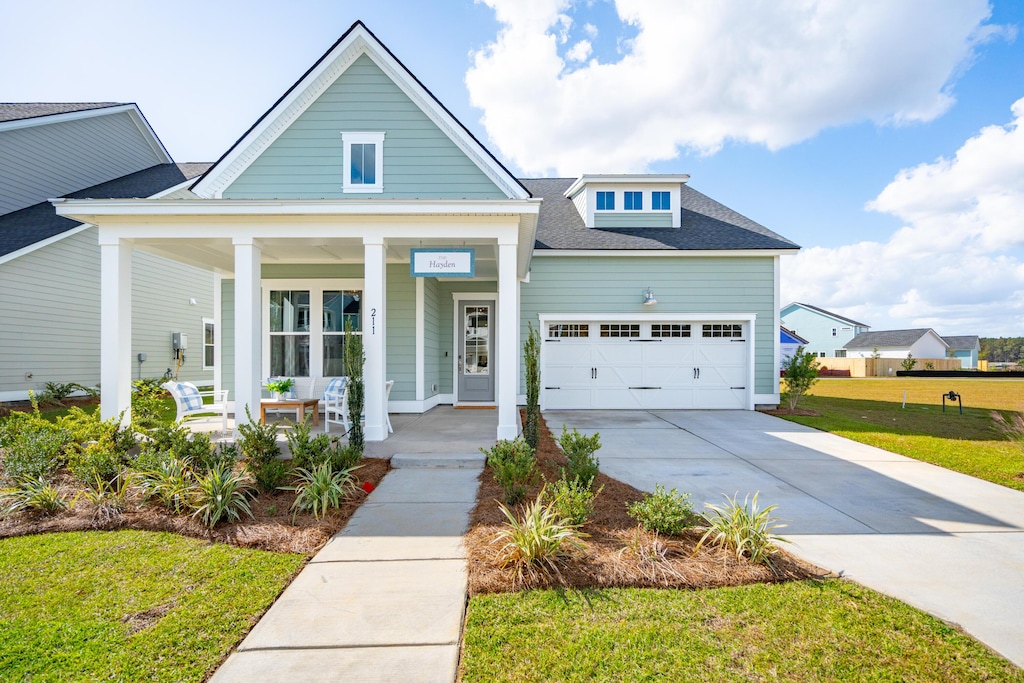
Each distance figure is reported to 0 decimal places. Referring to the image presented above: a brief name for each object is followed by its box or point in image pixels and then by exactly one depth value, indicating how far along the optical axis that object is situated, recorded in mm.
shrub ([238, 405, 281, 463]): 5070
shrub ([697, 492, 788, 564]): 3439
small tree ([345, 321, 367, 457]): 6258
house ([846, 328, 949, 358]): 46844
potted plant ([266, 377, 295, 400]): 7992
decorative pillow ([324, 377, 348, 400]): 7468
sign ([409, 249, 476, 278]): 6676
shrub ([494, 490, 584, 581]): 3275
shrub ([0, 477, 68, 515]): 4398
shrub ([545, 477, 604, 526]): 3889
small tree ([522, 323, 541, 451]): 6066
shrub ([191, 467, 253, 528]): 4160
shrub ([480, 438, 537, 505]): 4664
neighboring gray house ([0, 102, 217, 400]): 11016
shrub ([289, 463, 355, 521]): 4438
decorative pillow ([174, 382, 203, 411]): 6969
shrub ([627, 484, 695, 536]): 3818
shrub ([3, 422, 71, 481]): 4844
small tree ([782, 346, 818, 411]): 11461
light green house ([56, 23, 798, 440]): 6652
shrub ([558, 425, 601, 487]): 4893
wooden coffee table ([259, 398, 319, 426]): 7430
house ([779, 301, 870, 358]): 47219
